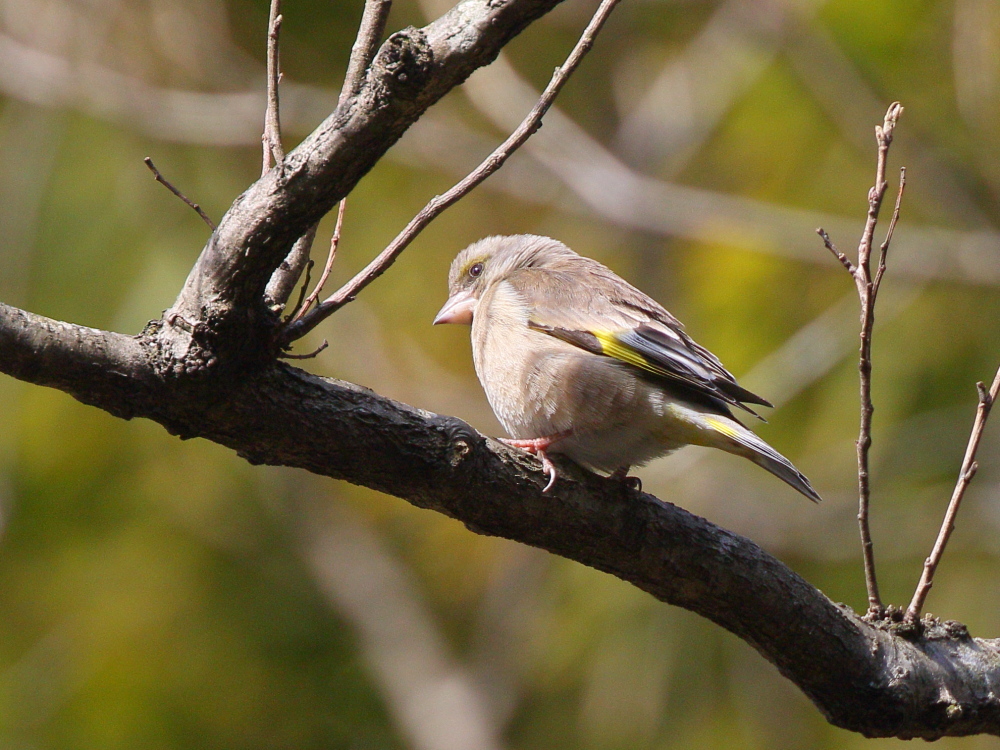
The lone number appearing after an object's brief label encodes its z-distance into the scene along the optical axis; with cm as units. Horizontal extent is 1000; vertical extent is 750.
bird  698
